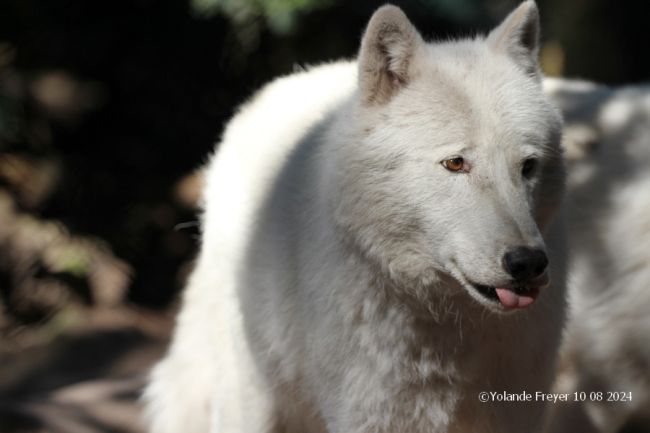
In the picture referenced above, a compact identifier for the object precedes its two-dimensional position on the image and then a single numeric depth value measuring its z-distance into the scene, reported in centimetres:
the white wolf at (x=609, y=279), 773
